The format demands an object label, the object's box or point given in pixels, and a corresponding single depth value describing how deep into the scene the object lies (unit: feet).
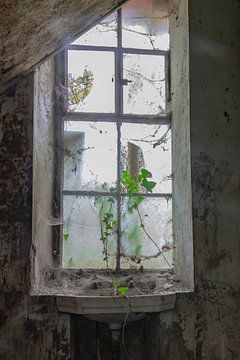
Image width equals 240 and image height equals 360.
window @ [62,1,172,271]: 6.70
